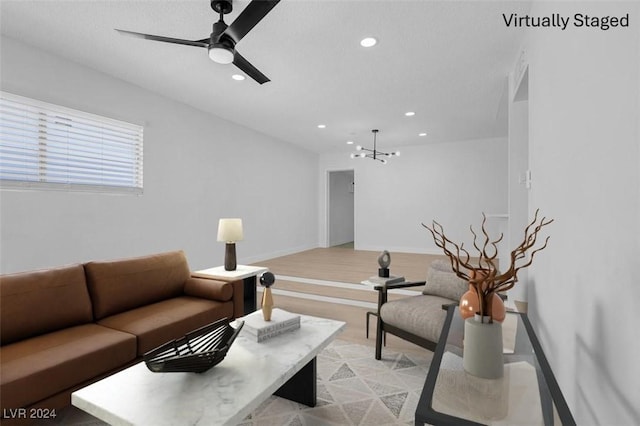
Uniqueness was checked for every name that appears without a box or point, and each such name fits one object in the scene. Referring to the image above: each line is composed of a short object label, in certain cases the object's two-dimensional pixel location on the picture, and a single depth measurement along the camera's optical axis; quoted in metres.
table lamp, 3.19
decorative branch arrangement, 1.09
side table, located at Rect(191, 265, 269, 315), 3.06
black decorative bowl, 1.27
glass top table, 0.85
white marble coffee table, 1.09
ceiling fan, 1.87
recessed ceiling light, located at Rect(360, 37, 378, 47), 2.86
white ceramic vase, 1.04
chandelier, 7.93
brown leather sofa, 1.56
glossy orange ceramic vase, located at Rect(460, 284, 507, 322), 1.09
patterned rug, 1.69
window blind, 2.97
